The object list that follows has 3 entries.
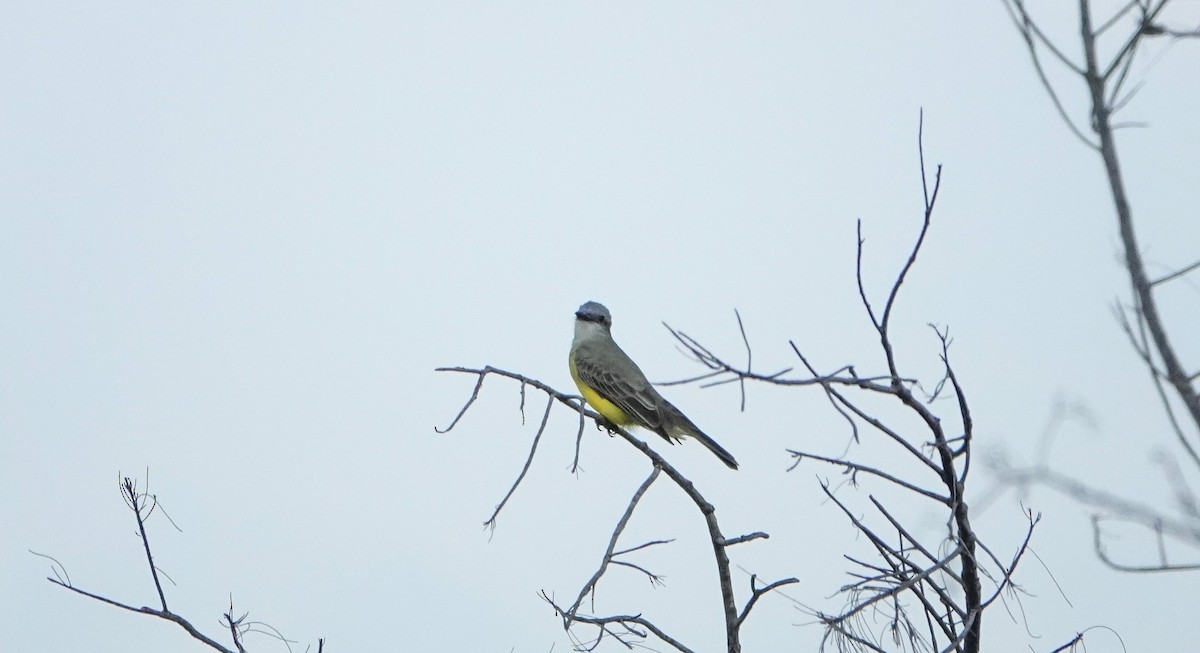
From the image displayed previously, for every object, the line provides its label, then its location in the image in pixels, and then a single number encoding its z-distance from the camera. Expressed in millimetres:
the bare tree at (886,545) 5863
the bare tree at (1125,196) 4359
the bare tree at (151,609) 7195
